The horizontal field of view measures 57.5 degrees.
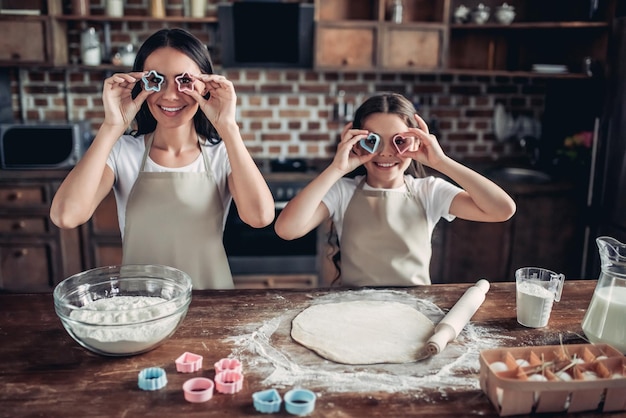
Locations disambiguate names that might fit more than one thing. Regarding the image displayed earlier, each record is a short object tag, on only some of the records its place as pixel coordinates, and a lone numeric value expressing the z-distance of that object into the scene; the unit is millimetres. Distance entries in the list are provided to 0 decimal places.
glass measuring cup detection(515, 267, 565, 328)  1318
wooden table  991
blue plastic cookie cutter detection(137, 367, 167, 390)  1041
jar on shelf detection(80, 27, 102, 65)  3463
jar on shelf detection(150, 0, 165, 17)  3447
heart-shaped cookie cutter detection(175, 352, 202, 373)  1104
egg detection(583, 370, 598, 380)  990
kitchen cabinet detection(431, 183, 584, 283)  3275
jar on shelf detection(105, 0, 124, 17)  3422
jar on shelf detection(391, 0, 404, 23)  3445
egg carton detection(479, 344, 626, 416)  961
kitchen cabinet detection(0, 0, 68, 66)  3338
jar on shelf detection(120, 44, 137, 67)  3475
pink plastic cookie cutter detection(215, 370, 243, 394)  1033
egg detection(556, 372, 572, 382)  996
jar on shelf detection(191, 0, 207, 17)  3454
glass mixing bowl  1115
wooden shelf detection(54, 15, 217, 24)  3349
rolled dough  1178
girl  1657
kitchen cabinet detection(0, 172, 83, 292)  3248
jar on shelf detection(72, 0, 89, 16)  3389
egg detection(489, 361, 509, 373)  1011
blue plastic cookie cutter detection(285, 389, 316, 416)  965
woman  1617
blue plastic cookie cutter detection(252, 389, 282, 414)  971
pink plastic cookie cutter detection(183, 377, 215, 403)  1004
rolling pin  1166
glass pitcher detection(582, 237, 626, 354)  1186
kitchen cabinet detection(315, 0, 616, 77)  3412
